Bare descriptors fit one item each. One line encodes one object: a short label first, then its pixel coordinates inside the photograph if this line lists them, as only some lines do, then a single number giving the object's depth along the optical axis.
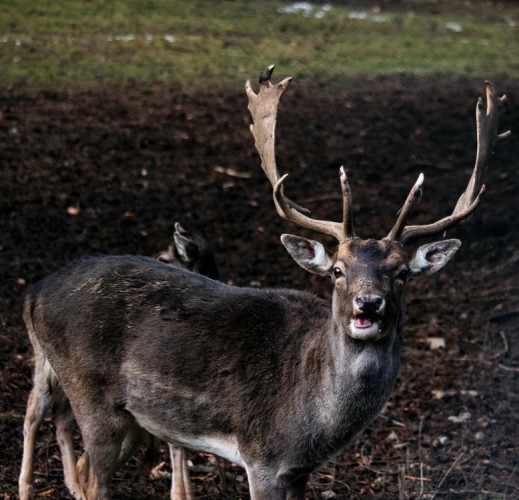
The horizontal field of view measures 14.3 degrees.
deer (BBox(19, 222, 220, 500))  10.99
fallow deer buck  9.54
